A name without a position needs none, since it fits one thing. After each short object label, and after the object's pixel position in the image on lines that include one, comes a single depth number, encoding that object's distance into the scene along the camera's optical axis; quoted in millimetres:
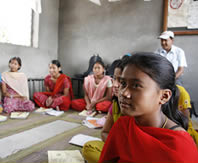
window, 3762
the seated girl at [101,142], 1365
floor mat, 1806
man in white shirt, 3254
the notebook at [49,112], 3230
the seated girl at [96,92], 3551
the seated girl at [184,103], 2083
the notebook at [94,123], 2571
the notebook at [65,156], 1516
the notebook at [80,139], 1951
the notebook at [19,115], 2880
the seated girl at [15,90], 3406
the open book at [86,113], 3331
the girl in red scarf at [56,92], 3690
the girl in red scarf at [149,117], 797
